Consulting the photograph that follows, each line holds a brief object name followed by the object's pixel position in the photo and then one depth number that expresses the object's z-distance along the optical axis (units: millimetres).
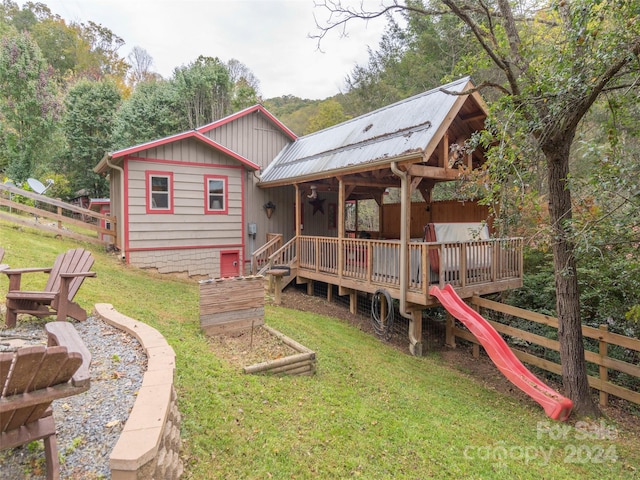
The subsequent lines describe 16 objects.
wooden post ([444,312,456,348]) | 8094
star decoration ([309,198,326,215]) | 13297
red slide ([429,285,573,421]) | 4828
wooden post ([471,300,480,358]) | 7718
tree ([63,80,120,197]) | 19406
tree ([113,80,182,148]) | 19562
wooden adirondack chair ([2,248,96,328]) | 4254
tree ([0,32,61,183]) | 16344
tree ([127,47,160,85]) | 31000
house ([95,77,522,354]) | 7145
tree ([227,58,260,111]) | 23656
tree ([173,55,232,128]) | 21781
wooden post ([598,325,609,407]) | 5593
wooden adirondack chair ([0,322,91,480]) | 1710
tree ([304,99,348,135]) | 24516
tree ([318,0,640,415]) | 4109
